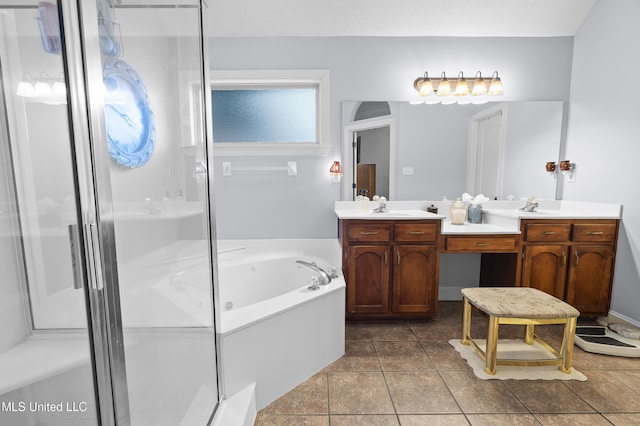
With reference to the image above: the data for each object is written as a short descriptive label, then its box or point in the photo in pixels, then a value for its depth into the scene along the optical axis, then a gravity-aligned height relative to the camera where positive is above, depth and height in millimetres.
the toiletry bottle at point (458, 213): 2596 -269
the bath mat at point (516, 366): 1742 -1128
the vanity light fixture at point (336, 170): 2650 +109
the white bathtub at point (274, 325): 1435 -820
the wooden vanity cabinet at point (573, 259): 2307 -603
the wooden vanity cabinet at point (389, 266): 2271 -644
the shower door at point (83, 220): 592 -87
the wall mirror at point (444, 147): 2674 +315
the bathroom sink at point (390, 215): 2260 -260
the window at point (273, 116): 2617 +594
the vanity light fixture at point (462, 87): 2574 +821
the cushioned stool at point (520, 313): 1646 -724
